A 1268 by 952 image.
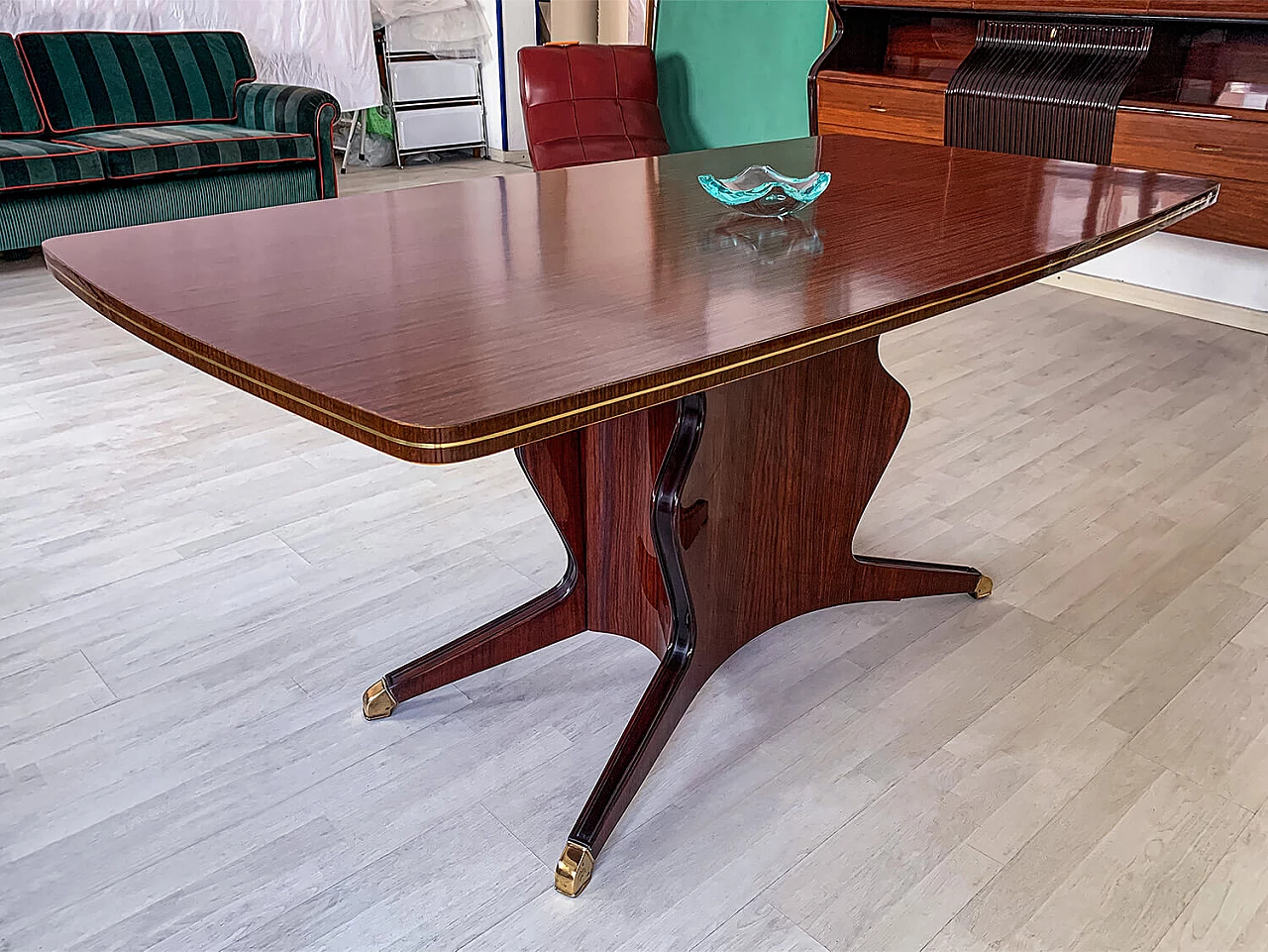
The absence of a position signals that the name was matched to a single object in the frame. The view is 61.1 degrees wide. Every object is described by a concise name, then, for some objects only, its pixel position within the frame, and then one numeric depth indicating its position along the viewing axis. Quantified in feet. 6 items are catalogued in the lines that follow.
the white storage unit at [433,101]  19.08
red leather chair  13.80
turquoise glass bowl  5.00
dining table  2.95
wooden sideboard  9.29
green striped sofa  11.88
